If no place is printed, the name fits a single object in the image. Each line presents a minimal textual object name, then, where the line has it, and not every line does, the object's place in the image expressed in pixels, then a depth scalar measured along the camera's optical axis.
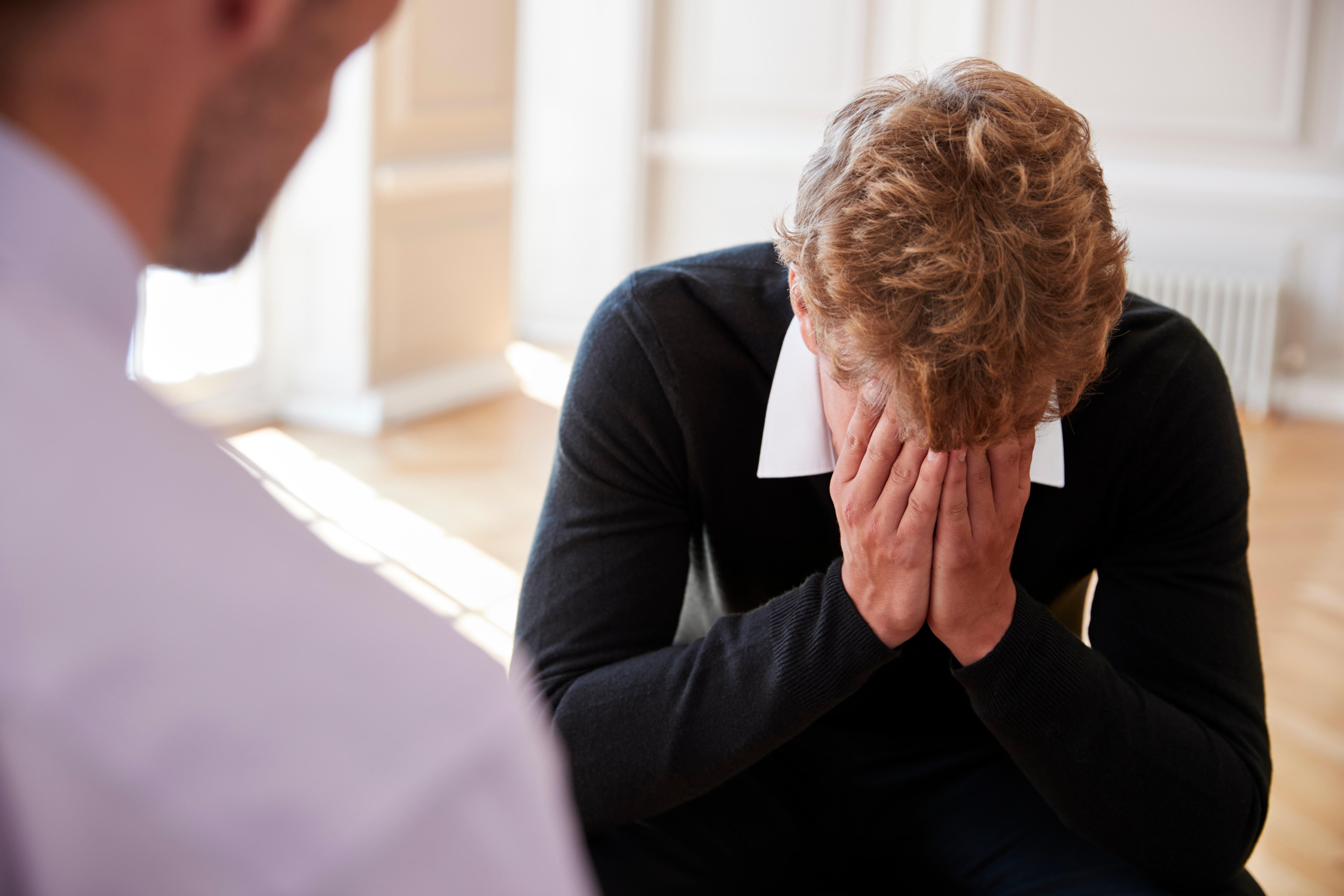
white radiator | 5.53
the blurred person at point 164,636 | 0.70
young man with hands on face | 1.75
